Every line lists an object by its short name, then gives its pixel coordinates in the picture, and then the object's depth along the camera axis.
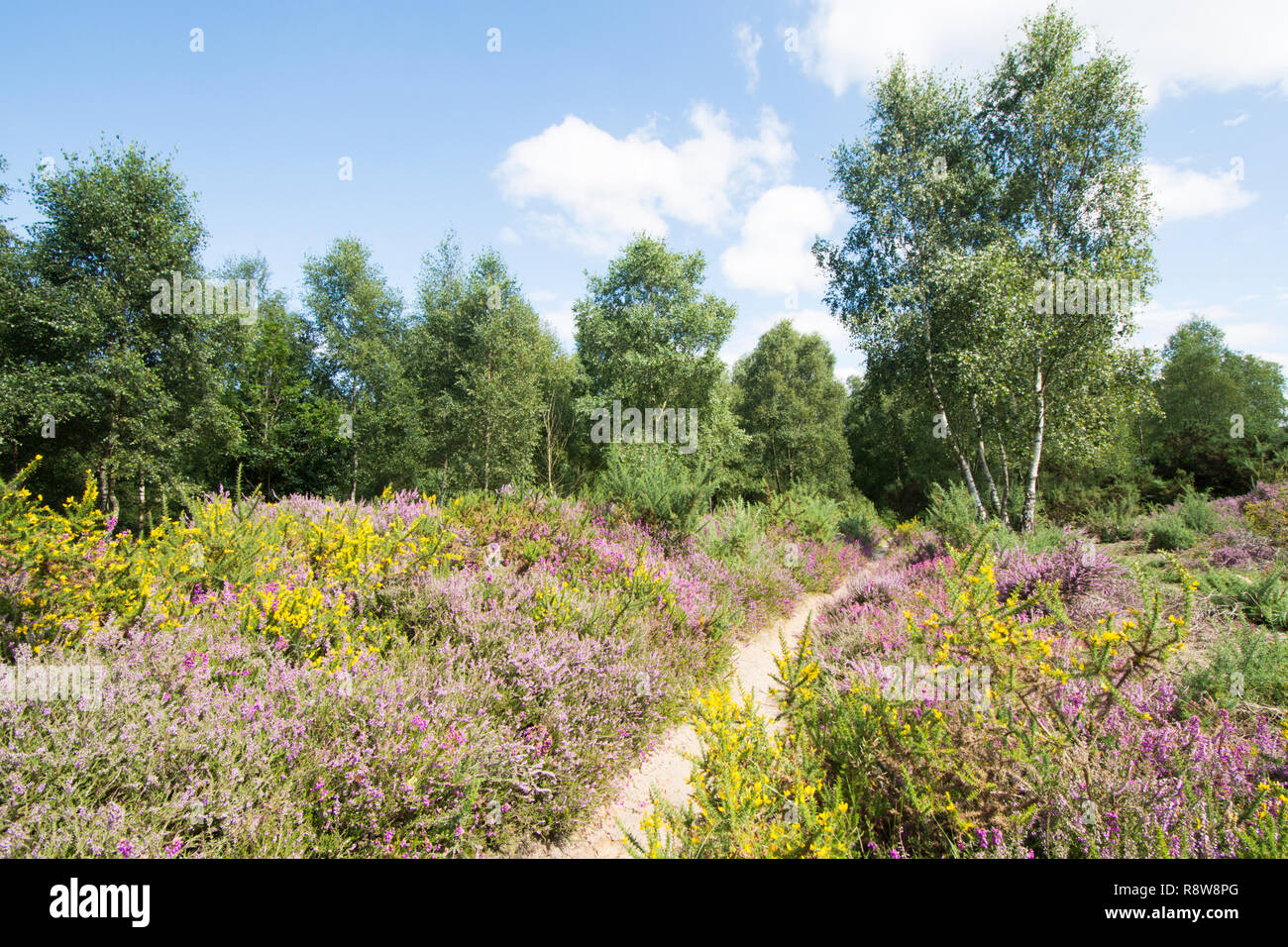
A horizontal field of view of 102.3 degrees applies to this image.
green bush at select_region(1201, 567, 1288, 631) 4.72
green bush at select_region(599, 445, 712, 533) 8.90
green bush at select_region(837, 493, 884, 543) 15.47
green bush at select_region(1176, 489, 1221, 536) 11.16
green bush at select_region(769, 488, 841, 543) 12.48
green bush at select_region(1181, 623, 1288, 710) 3.27
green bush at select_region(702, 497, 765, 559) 9.09
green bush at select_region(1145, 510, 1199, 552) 10.02
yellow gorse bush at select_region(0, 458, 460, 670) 3.15
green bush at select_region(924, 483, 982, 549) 11.29
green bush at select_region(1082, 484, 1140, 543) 13.77
